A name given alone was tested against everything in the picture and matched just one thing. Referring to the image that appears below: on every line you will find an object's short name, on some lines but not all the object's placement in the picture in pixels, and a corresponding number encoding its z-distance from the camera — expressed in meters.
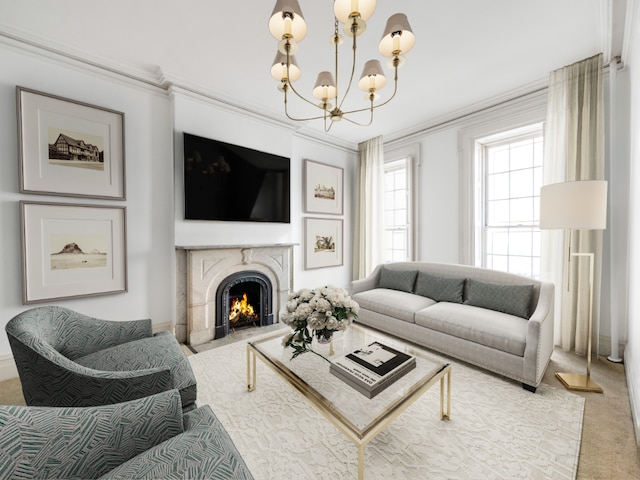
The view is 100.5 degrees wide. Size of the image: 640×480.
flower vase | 1.95
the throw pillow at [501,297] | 2.52
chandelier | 1.46
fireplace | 3.08
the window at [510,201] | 3.32
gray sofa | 2.17
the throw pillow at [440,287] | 3.03
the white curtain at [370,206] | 4.69
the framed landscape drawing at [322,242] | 4.46
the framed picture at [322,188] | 4.41
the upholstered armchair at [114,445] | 0.72
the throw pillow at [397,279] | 3.52
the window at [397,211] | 4.48
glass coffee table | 1.30
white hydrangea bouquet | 1.88
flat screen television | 3.10
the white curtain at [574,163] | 2.63
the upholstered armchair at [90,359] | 1.23
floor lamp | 2.01
